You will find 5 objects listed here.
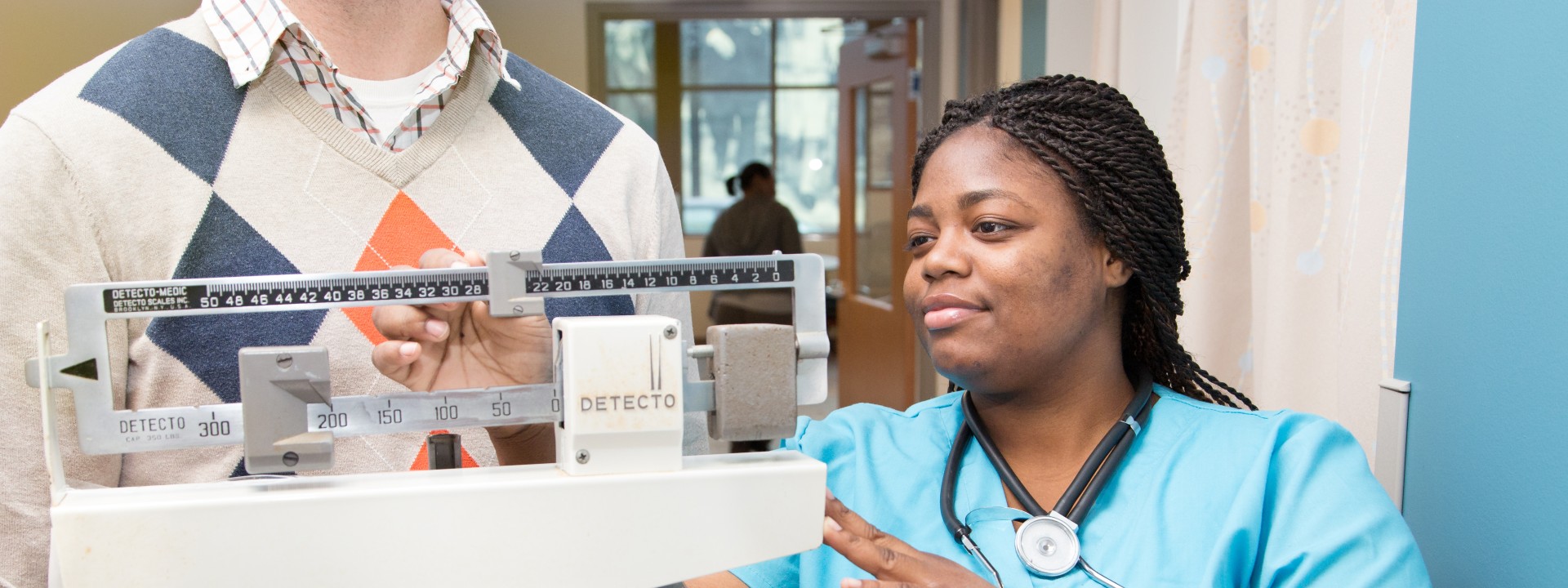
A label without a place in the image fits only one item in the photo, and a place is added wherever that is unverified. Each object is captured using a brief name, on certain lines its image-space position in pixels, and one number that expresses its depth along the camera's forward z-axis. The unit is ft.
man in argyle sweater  3.11
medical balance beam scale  2.49
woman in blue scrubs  3.44
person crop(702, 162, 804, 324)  16.76
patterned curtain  4.43
